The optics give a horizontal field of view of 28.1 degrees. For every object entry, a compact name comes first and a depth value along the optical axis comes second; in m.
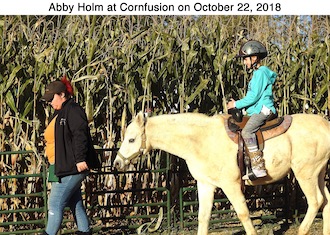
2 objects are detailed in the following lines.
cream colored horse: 7.54
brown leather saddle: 7.54
